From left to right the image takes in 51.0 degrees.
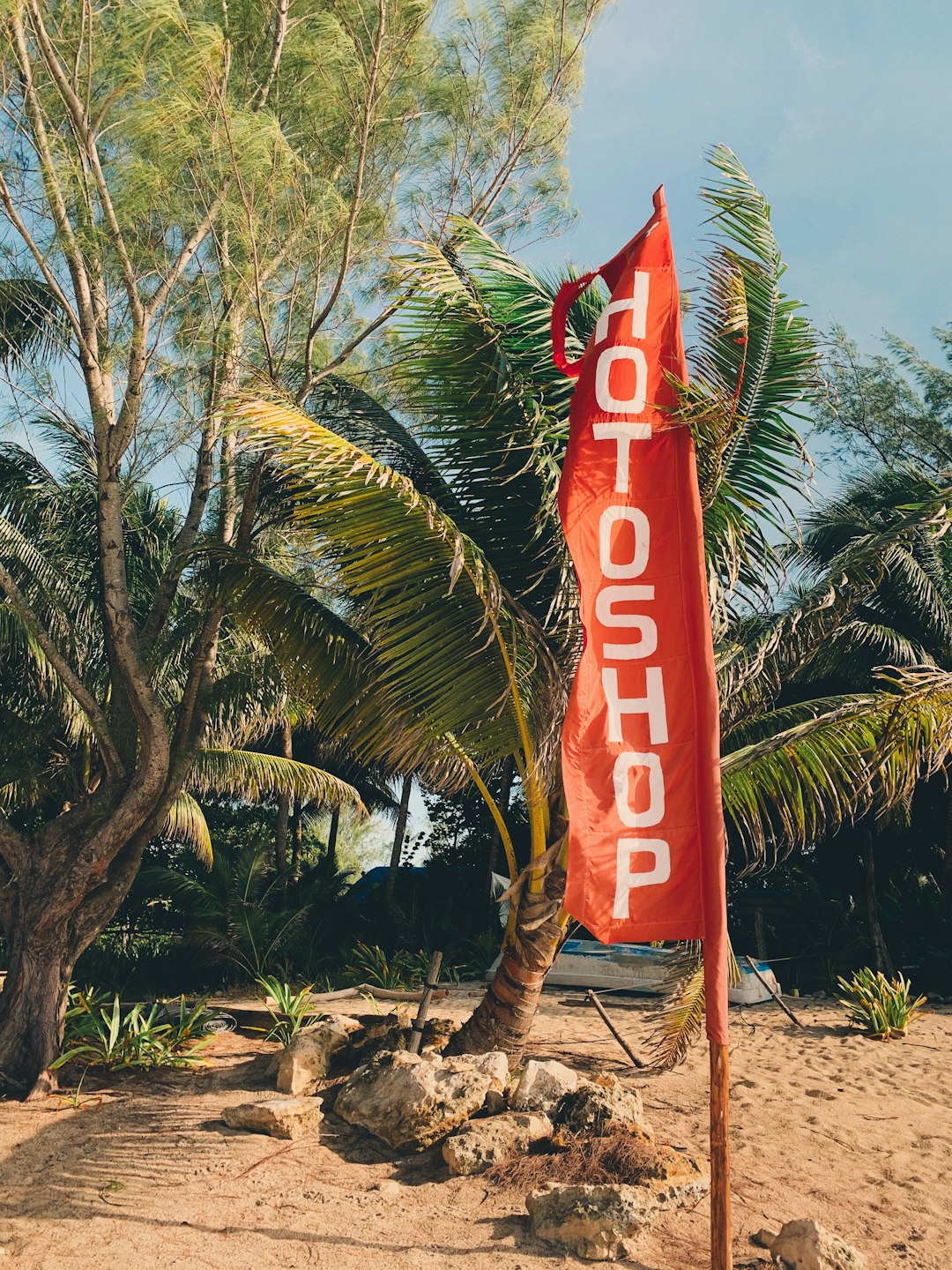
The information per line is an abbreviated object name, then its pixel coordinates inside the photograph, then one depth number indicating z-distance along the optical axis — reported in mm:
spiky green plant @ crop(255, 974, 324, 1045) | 9078
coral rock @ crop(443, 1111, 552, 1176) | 6133
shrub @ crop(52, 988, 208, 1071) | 8336
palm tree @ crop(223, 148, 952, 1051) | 6562
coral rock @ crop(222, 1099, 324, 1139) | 6695
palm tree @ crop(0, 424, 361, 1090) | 8258
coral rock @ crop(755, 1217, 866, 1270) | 4797
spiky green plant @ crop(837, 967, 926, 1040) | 10133
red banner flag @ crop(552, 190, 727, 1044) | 4848
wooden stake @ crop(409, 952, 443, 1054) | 7852
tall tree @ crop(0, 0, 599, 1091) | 8180
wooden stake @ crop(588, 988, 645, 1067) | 8155
